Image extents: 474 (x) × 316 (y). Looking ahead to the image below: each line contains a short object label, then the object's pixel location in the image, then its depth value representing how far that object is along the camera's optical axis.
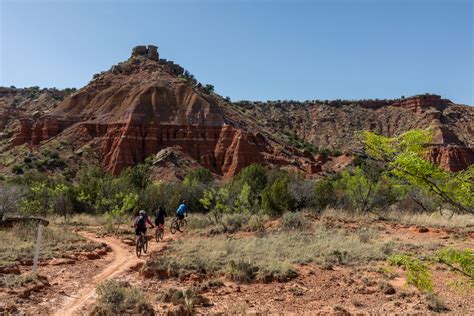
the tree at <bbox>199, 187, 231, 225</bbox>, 22.68
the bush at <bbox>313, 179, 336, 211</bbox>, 26.56
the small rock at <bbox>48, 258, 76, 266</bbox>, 12.76
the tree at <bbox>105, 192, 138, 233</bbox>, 22.80
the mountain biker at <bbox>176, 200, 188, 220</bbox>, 20.69
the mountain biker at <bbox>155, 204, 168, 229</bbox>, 18.21
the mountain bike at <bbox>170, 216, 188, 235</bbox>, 21.06
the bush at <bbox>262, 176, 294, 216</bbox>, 24.47
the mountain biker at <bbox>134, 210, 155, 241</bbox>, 14.91
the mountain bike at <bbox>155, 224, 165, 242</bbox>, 18.33
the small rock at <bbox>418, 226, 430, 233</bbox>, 19.39
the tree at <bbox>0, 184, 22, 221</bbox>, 24.72
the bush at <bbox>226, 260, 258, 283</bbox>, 10.84
